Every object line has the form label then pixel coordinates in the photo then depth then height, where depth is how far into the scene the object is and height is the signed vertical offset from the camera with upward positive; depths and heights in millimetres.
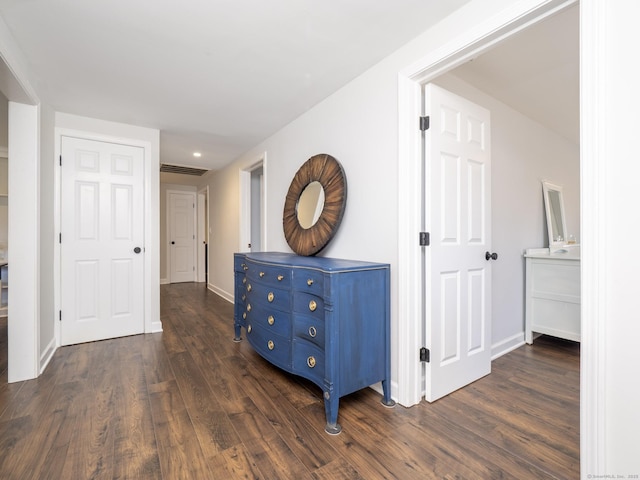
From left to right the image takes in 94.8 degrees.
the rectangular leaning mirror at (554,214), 3078 +264
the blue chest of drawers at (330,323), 1652 -530
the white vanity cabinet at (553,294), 2639 -515
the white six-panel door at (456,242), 1886 -24
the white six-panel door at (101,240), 2945 -16
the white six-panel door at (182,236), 6676 +57
